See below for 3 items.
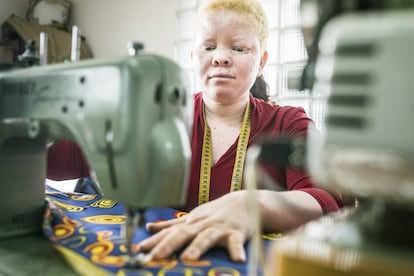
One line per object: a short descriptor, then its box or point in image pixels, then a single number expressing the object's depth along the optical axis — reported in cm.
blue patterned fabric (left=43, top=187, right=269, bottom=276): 50
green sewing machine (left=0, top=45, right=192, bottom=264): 48
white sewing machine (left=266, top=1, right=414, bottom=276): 31
